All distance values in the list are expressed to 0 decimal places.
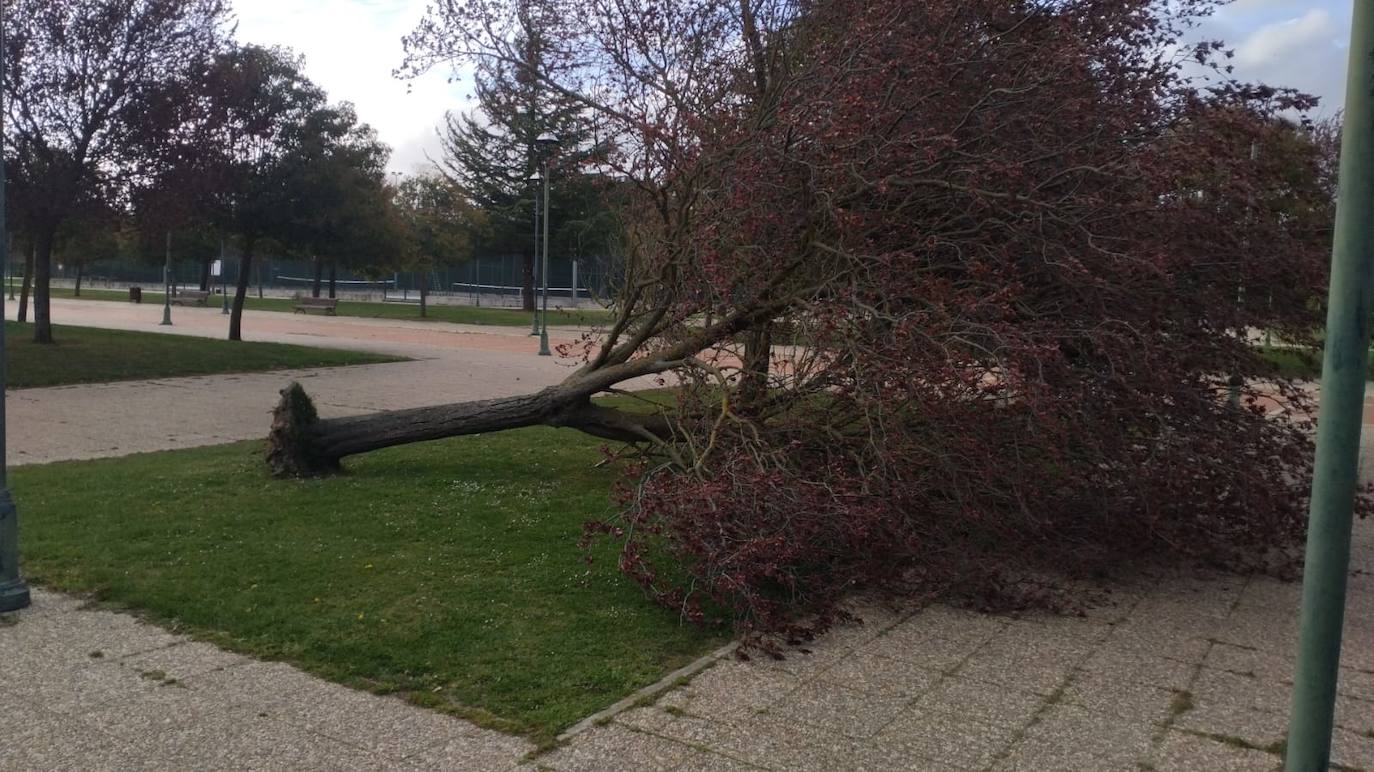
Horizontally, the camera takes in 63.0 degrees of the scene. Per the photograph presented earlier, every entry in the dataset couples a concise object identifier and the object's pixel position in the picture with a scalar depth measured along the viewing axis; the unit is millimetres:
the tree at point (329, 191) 24312
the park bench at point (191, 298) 48094
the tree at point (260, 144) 22250
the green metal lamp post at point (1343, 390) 2688
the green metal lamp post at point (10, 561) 5574
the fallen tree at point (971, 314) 5914
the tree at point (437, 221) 46875
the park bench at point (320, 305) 43750
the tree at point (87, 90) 18469
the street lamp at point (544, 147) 15367
